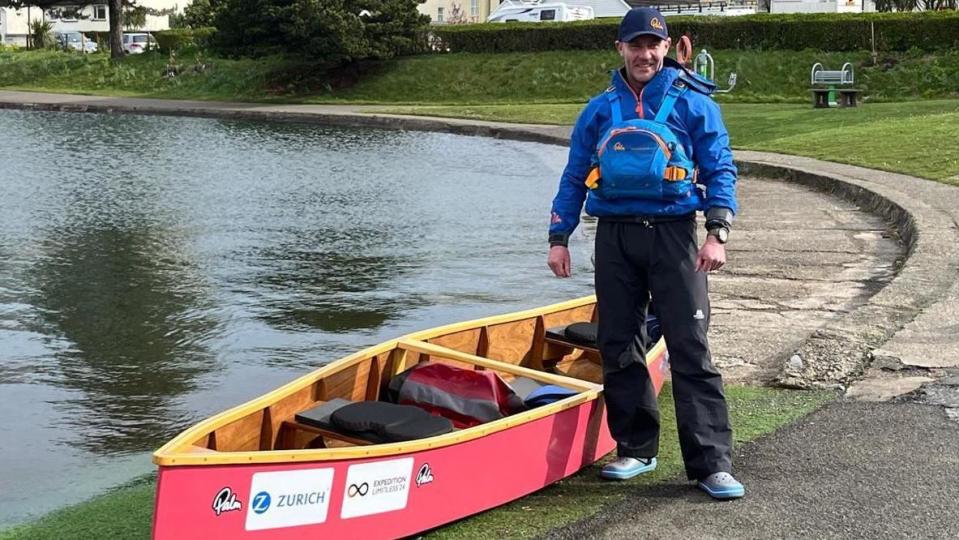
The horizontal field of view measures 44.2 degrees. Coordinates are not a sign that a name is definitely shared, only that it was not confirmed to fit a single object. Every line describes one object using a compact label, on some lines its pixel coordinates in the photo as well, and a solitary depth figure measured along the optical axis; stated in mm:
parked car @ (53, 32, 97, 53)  65312
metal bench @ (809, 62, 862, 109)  26828
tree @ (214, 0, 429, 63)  37656
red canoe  4023
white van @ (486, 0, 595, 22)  44881
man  4777
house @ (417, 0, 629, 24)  75931
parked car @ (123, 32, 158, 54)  60344
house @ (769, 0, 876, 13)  43788
